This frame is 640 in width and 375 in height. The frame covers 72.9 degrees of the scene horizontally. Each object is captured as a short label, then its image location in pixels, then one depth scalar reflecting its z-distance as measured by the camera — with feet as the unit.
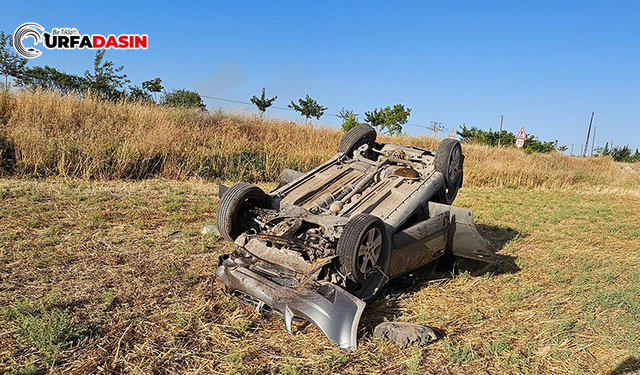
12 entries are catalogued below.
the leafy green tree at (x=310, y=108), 92.07
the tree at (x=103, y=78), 62.80
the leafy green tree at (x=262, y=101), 79.85
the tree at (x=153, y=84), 79.87
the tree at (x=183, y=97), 57.21
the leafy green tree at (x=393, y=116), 85.79
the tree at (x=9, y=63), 54.67
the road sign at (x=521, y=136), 73.97
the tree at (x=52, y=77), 62.34
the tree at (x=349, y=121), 59.37
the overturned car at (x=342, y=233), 12.42
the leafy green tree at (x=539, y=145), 100.17
